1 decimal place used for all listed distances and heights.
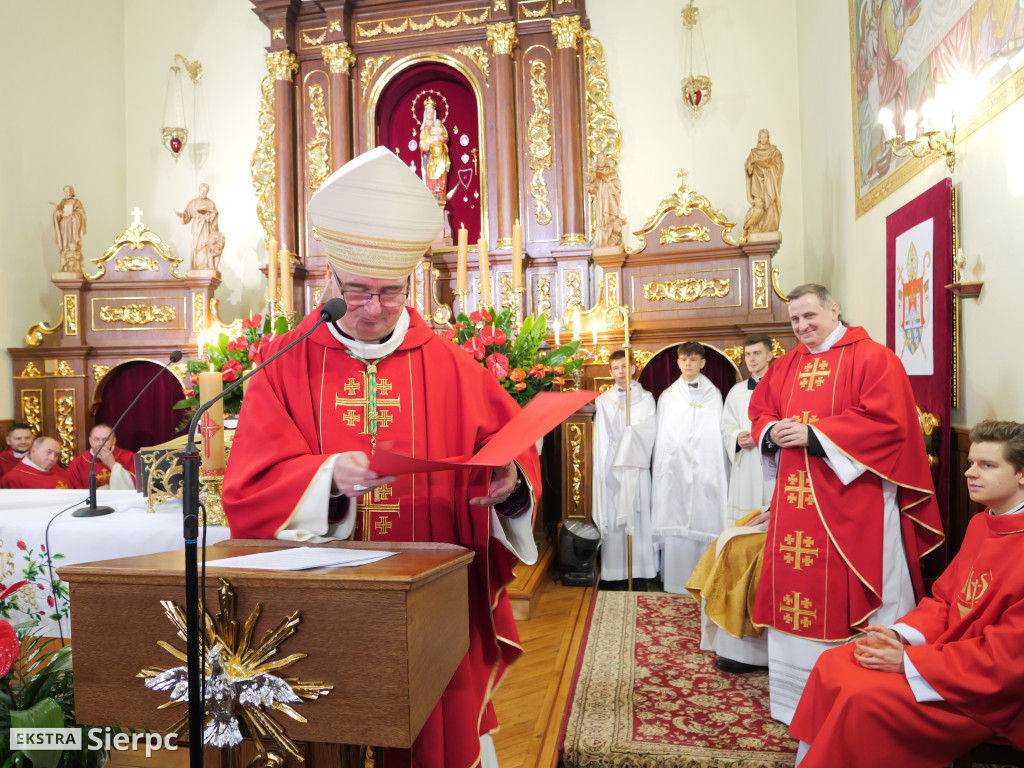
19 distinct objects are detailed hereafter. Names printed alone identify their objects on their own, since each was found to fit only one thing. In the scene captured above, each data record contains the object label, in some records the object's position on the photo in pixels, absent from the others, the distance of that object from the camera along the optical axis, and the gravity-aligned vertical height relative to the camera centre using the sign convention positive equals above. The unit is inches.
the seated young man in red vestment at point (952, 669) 86.0 -36.9
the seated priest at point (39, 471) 240.4 -26.9
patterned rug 123.8 -65.3
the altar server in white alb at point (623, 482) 239.8 -34.3
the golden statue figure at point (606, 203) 266.5 +66.8
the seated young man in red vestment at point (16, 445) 258.2 -19.1
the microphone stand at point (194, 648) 44.4 -16.0
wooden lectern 45.4 -16.5
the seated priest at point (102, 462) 243.4 -25.7
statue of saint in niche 328.8 +106.0
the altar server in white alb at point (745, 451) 217.2 -22.7
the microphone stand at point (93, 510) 132.0 -22.1
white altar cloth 124.6 -26.9
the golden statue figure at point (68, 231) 300.7 +67.5
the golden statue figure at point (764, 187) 251.3 +67.9
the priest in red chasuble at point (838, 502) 125.6 -22.9
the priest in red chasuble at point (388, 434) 69.6 -5.4
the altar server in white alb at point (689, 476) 234.4 -31.9
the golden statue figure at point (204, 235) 305.1 +65.6
